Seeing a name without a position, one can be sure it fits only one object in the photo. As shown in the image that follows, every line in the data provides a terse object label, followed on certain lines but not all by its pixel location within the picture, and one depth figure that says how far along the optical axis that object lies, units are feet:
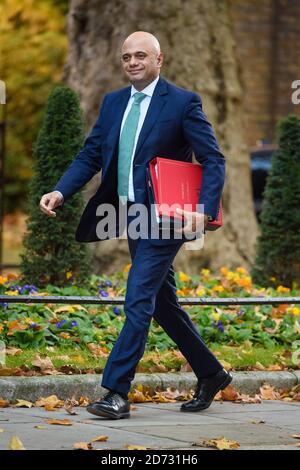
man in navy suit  44.47
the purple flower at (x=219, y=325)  60.95
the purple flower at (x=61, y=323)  58.23
